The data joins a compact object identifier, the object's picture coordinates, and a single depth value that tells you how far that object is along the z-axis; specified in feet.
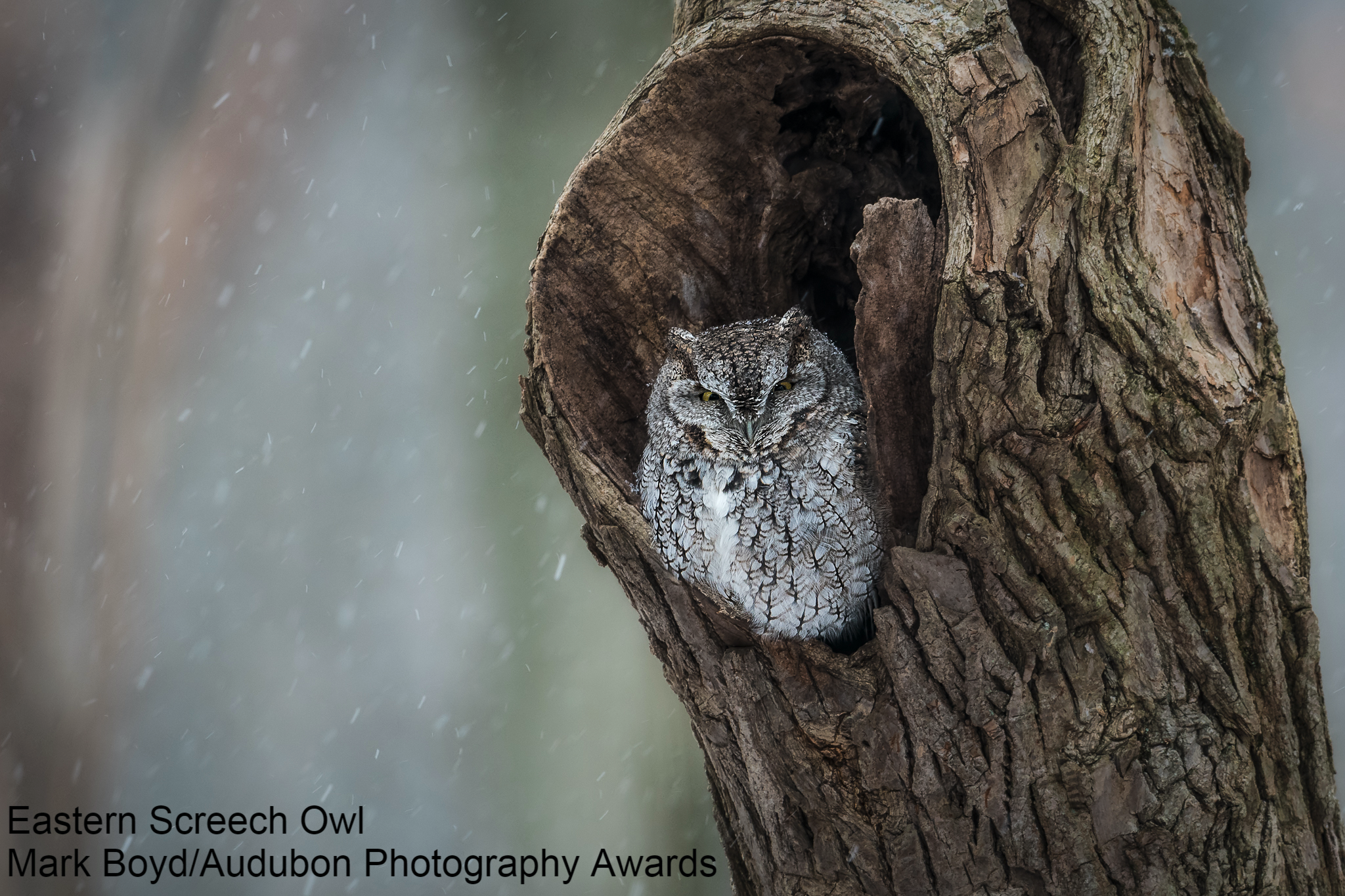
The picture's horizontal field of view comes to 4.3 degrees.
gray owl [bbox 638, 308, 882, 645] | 30.62
